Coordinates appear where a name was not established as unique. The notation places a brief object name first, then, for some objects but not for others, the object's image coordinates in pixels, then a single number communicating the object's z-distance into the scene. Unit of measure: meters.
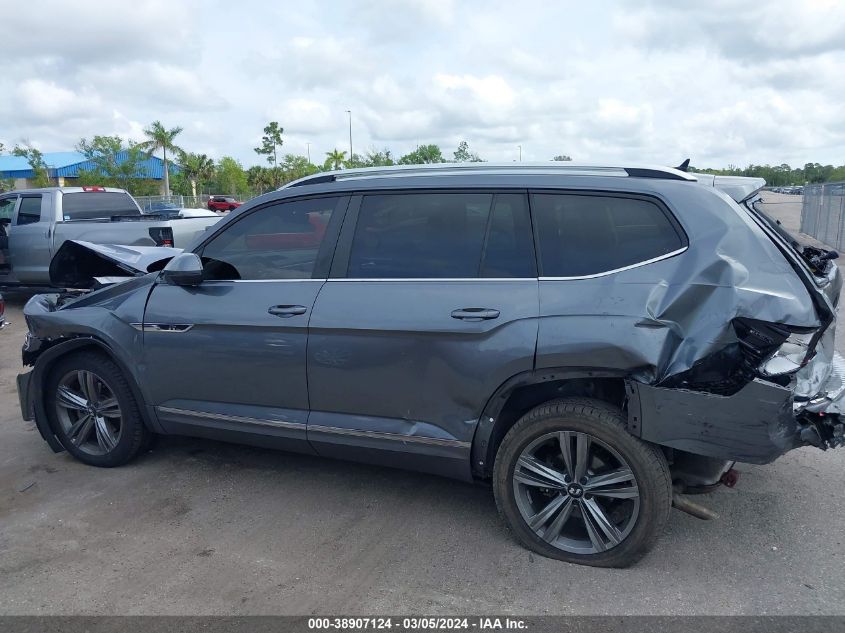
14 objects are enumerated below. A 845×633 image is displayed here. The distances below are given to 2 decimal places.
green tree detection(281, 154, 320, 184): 66.88
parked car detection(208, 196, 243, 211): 43.28
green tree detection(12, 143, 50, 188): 42.53
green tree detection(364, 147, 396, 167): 55.23
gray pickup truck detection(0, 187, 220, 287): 10.17
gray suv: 2.96
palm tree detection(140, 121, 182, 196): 48.34
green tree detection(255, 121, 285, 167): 67.38
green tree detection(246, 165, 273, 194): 66.69
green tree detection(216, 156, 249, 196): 61.09
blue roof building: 49.40
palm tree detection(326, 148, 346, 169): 71.19
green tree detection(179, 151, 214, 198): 59.26
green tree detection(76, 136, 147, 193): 41.00
